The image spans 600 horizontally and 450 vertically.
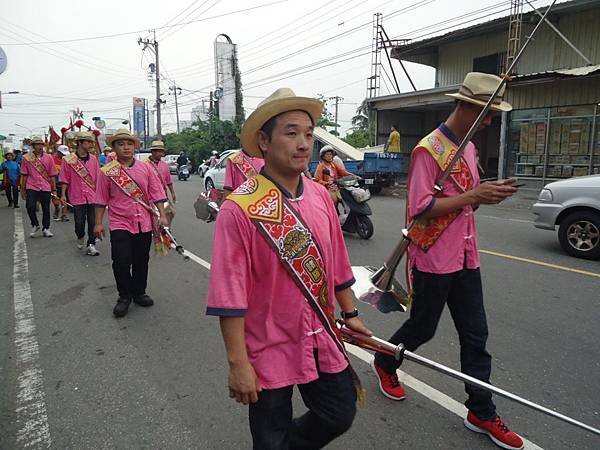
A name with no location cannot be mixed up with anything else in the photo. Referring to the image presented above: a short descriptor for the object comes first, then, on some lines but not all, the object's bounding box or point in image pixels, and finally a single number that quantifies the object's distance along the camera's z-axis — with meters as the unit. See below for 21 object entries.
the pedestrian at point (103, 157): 12.74
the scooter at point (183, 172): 26.16
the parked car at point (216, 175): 16.19
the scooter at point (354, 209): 7.97
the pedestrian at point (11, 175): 13.14
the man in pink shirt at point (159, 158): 7.54
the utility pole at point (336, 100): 55.80
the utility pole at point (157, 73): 34.62
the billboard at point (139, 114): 52.53
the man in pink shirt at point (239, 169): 4.81
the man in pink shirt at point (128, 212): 4.54
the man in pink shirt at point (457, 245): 2.41
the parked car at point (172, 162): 31.67
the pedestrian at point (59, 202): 9.44
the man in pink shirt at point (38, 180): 8.94
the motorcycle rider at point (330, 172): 8.29
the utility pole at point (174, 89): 48.75
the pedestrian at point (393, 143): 16.92
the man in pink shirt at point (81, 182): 7.67
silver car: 6.18
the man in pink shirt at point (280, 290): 1.59
